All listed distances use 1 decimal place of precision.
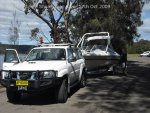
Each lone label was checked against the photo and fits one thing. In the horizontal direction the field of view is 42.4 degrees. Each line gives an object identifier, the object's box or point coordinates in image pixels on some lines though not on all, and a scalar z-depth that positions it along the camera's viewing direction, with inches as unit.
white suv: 215.7
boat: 379.9
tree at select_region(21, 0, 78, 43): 458.7
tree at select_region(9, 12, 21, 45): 530.5
